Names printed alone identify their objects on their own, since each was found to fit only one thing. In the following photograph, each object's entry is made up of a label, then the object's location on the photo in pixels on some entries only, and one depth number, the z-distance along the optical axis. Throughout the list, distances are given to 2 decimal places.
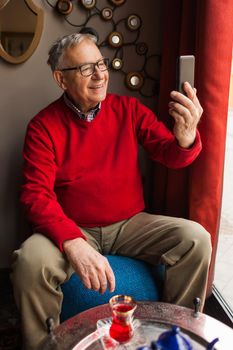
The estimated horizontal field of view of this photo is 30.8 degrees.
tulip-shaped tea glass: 1.10
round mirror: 1.85
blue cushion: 1.47
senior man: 1.42
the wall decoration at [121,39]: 1.89
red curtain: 1.46
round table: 1.12
